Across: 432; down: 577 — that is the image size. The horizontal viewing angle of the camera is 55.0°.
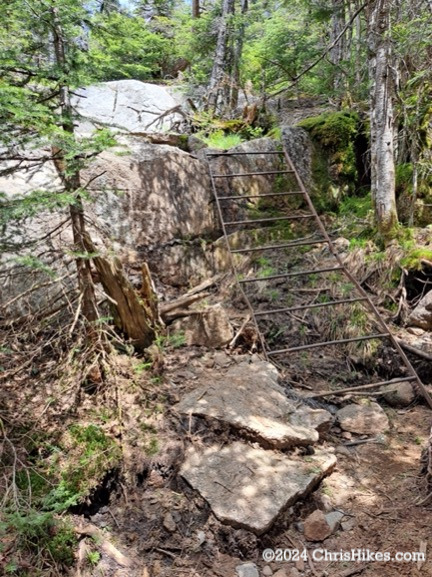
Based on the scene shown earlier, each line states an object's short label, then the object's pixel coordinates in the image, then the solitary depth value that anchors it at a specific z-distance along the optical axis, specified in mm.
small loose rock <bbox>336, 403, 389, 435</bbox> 3186
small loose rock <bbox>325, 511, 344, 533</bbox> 2324
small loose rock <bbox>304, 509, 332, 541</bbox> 2268
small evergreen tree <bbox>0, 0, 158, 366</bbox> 2096
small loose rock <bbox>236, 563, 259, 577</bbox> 2074
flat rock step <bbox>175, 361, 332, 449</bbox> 2818
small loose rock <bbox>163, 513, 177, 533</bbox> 2299
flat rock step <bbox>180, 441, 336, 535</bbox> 2301
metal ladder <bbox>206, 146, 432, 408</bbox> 3315
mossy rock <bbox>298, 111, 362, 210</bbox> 6035
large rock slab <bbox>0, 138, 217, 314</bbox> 4461
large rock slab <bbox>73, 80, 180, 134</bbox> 9211
